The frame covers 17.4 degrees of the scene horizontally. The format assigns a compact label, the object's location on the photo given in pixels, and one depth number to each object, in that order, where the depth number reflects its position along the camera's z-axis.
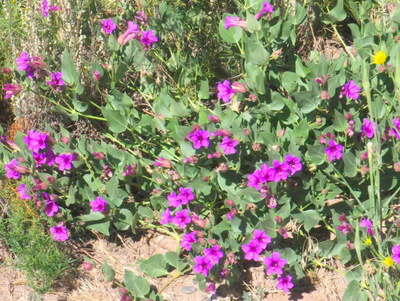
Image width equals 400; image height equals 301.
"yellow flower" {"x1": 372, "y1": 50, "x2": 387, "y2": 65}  5.55
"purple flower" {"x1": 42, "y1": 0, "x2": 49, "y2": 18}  7.99
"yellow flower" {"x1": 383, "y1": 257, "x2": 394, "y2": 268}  5.46
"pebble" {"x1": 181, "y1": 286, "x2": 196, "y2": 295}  7.13
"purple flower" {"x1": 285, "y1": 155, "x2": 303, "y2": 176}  6.46
